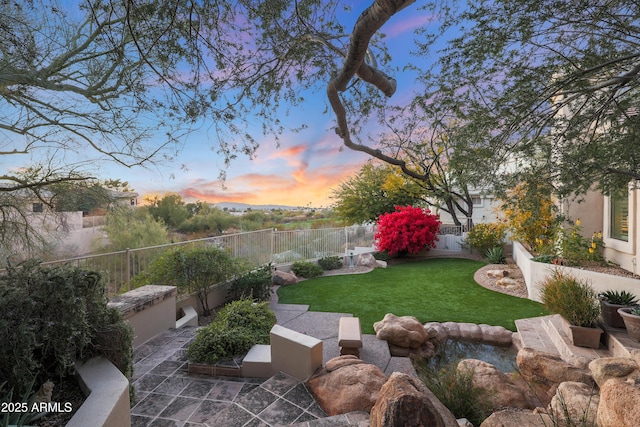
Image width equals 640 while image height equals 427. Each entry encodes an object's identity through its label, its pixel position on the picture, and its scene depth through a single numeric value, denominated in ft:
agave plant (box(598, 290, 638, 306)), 14.33
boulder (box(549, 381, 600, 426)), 6.53
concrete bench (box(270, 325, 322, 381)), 10.60
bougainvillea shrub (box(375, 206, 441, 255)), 38.40
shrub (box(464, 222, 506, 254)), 37.37
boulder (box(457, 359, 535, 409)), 10.26
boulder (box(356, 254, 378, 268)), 35.81
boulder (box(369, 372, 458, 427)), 5.91
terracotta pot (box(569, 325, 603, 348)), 13.61
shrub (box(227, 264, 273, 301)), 21.68
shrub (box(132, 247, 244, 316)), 18.16
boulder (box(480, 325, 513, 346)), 16.53
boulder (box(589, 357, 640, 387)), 9.34
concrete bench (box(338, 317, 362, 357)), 13.51
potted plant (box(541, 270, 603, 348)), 13.75
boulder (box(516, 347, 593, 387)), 11.12
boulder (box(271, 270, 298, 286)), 28.09
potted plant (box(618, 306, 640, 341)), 12.60
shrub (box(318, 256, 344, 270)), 34.43
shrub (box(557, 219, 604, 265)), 22.43
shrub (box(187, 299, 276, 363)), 11.92
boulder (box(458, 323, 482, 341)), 16.93
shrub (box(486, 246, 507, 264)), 33.57
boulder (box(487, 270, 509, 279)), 27.55
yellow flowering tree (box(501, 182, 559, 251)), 15.74
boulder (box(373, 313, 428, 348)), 15.79
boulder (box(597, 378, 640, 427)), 5.25
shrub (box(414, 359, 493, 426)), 9.09
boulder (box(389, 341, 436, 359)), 15.49
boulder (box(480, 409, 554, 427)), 6.26
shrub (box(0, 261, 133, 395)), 6.35
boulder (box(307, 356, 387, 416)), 9.07
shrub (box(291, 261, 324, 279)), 31.22
